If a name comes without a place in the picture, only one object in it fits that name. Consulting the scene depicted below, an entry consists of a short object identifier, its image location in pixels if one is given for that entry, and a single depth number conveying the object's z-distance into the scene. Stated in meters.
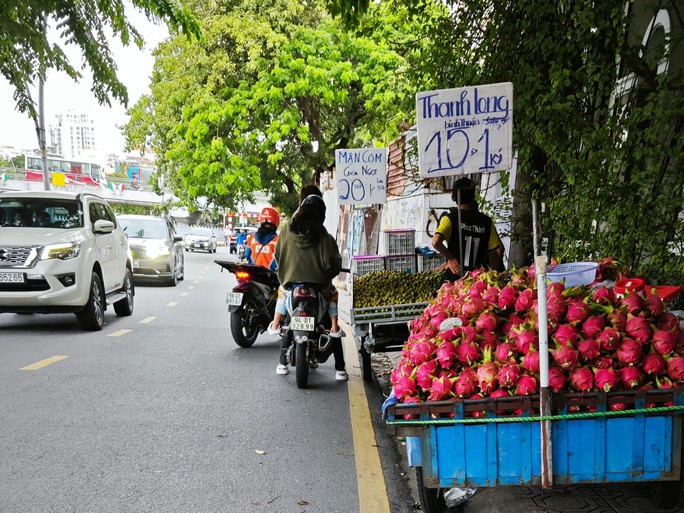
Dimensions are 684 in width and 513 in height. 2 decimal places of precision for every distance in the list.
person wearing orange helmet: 8.77
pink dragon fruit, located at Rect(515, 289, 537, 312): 3.87
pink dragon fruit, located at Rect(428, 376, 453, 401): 3.42
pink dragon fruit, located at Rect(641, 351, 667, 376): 3.34
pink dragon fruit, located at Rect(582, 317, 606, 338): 3.52
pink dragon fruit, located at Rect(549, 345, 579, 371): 3.36
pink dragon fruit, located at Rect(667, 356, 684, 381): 3.29
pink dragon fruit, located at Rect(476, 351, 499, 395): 3.38
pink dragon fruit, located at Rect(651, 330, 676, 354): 3.39
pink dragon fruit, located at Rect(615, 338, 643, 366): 3.35
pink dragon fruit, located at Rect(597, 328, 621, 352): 3.43
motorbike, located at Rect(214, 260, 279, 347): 8.79
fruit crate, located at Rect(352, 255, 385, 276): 7.60
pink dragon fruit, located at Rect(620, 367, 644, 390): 3.30
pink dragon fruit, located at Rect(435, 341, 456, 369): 3.56
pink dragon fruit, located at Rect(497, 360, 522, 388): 3.37
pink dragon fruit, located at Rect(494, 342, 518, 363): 3.50
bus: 59.97
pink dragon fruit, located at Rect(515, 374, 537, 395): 3.32
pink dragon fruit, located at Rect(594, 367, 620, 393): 3.27
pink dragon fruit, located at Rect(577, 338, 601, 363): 3.39
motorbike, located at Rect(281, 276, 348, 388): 6.66
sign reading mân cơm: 12.08
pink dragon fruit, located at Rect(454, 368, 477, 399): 3.39
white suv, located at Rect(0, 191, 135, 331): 9.34
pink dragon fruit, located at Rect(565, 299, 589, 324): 3.60
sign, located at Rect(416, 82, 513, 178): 5.34
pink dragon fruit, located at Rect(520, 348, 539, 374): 3.38
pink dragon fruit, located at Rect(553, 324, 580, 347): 3.47
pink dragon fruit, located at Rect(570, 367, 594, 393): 3.29
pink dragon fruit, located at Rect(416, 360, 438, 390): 3.52
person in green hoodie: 6.78
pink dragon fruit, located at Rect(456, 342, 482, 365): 3.57
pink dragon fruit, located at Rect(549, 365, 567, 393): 3.31
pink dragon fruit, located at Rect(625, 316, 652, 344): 3.45
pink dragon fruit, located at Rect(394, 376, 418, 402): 3.50
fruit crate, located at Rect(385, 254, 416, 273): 7.78
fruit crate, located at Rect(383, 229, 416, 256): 8.24
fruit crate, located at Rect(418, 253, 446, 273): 7.98
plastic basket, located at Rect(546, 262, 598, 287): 4.24
